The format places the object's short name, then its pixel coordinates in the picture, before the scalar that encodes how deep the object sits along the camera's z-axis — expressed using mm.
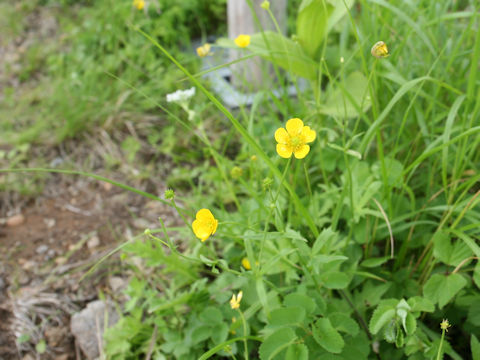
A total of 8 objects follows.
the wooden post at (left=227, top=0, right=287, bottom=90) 558
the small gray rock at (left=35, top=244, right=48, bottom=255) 475
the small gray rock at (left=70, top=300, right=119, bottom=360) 389
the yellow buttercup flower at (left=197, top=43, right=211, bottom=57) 384
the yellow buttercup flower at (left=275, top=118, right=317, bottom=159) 270
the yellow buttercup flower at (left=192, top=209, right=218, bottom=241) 262
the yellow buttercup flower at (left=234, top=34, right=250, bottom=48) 352
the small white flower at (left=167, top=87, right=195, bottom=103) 393
